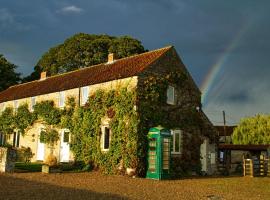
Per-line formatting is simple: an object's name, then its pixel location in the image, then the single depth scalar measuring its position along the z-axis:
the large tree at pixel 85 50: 39.75
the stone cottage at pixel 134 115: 18.07
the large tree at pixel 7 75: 40.18
